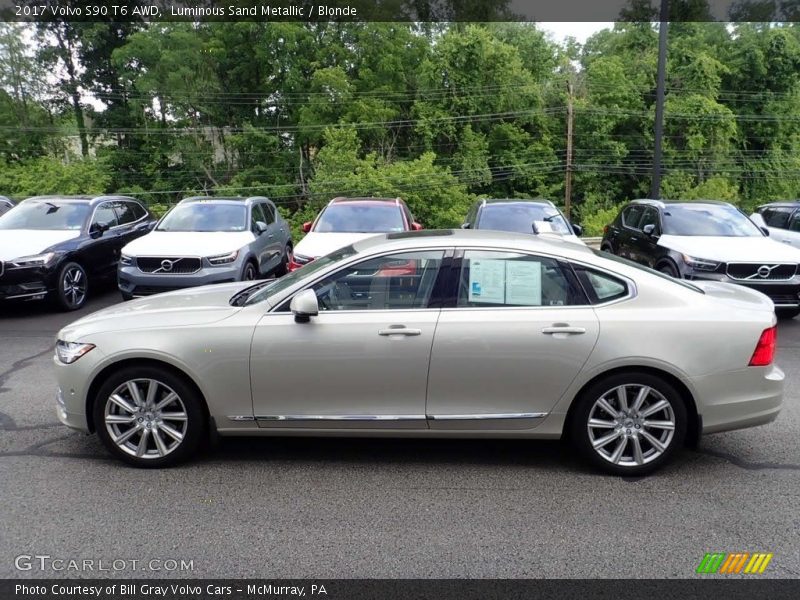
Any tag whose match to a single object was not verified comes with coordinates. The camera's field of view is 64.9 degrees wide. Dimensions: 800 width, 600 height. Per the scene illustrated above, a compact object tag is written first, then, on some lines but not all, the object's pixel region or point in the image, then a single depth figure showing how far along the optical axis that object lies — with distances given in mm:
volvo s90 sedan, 3936
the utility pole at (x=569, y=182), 40125
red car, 9461
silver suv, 8727
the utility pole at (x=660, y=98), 14672
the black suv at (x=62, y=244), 8859
